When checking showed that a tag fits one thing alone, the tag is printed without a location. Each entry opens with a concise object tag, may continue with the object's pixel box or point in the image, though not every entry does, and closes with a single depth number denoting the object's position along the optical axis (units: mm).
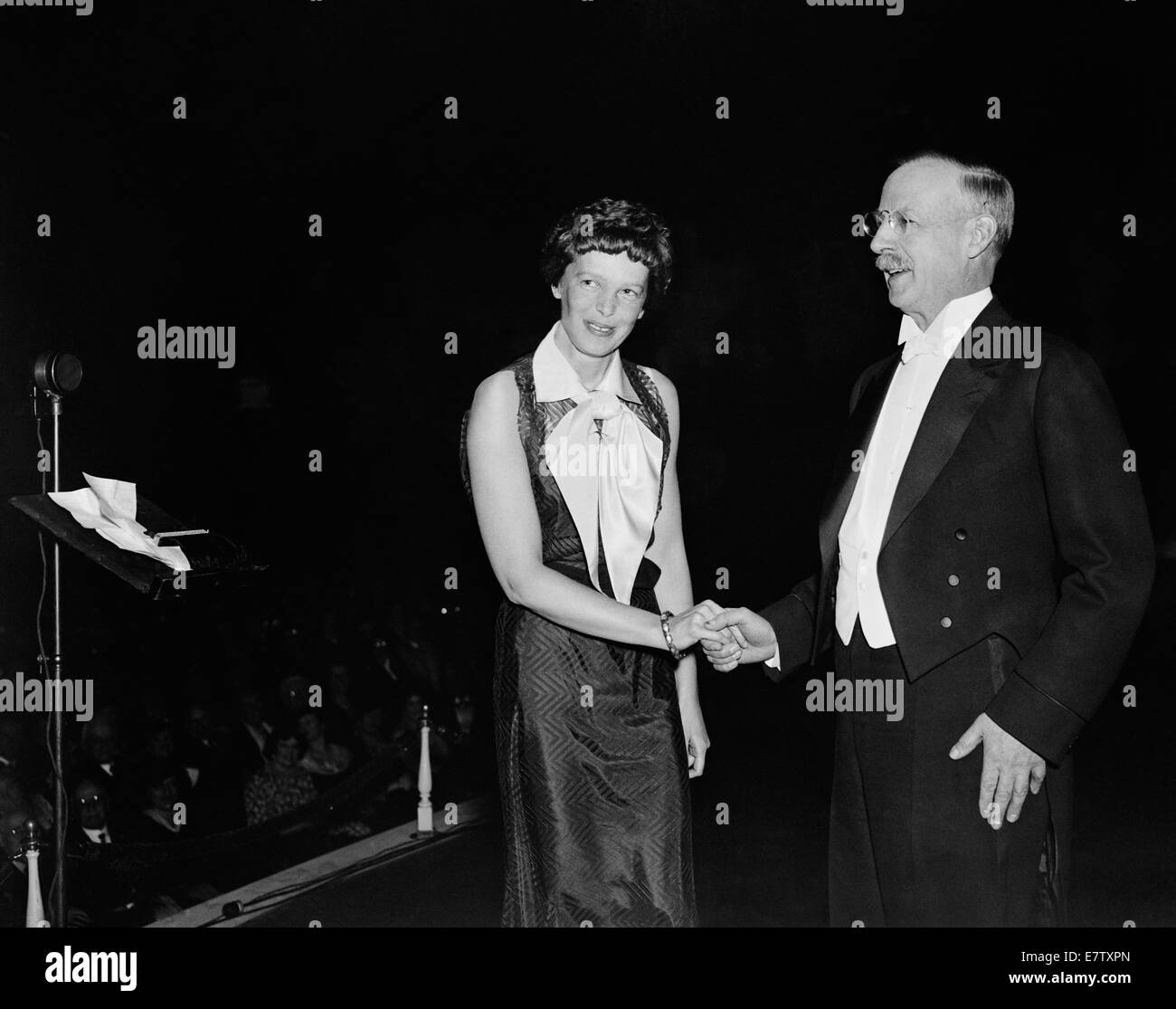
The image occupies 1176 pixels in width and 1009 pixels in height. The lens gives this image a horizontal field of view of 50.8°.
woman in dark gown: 2969
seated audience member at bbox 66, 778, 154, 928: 3654
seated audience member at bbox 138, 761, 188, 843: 3770
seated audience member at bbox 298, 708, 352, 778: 3971
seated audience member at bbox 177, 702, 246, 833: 3826
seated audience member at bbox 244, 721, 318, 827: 3896
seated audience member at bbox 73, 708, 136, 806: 3723
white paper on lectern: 2932
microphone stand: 3277
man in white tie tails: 2594
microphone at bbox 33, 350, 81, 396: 3199
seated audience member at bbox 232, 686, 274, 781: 3889
